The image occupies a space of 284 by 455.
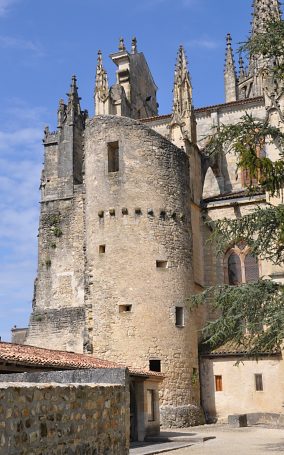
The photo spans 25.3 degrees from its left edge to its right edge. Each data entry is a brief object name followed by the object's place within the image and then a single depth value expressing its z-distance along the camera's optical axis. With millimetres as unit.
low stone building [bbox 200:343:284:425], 22312
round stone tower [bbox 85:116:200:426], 22219
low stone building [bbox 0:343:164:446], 8094
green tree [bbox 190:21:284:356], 12898
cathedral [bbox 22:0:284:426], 22422
